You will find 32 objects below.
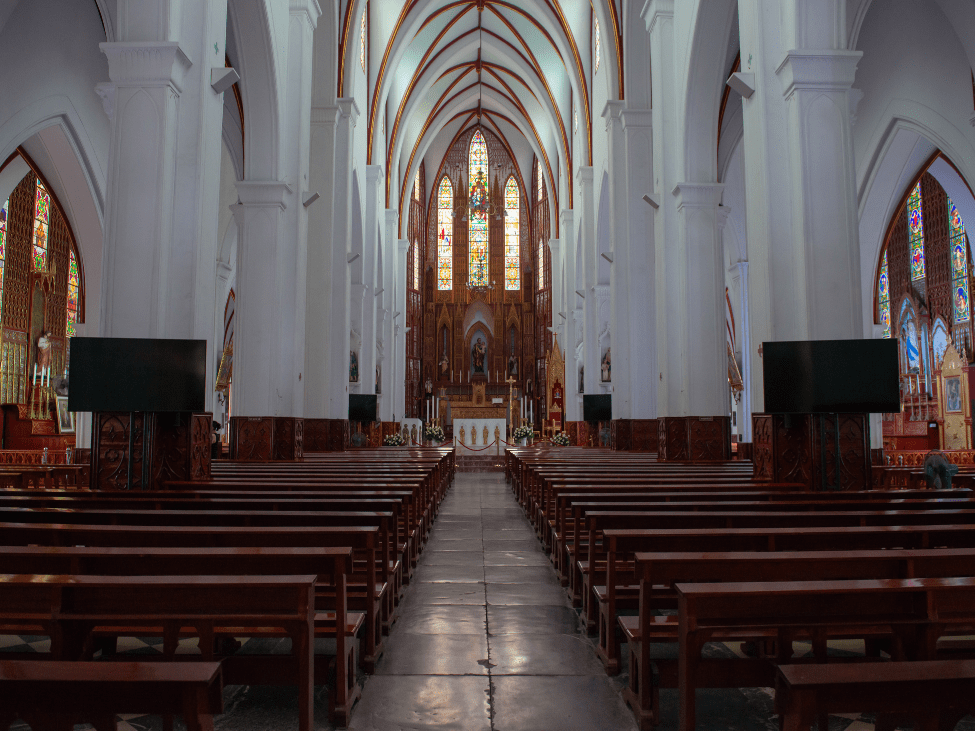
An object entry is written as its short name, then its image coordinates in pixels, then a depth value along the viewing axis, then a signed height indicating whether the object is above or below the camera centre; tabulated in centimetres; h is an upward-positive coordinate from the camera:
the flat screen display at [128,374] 545 +36
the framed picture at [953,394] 1723 +51
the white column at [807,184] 623 +205
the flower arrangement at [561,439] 1909 -56
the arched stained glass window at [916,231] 2123 +547
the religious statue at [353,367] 1656 +120
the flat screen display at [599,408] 1636 +22
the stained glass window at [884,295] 2269 +381
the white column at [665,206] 1013 +306
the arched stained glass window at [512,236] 3322 +843
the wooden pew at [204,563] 245 -49
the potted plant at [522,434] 1915 -41
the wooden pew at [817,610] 200 -57
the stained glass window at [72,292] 2005 +362
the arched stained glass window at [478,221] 3225 +907
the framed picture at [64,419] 1916 +7
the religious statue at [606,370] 1717 +113
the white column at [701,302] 970 +158
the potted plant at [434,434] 1895 -40
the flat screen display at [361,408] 1622 +26
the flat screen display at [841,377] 568 +31
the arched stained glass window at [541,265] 3225 +681
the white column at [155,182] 589 +198
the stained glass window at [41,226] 1905 +521
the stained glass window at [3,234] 1780 +464
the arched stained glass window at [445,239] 3334 +833
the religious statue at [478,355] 3303 +291
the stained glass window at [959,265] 1917 +404
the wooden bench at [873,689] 146 -56
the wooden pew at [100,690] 143 -53
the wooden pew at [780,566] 237 -50
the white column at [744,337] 1634 +190
